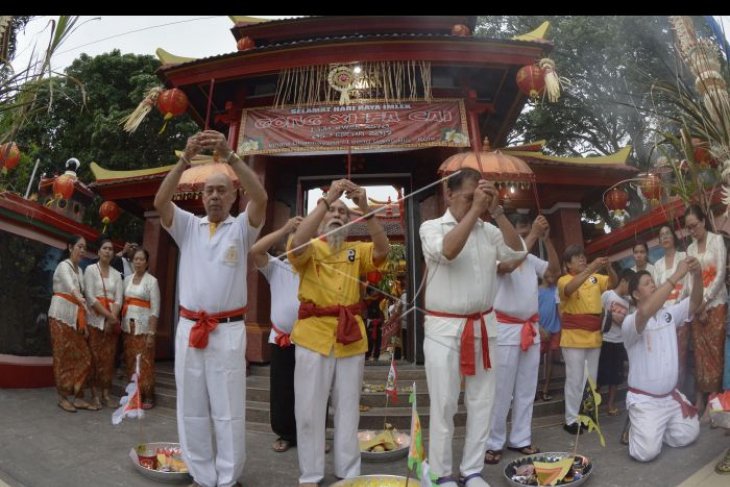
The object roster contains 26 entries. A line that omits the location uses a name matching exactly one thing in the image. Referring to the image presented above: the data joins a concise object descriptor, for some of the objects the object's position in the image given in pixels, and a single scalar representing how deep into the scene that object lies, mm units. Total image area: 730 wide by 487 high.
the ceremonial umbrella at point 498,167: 5477
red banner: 6344
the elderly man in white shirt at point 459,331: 2840
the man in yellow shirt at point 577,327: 4395
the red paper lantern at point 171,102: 6527
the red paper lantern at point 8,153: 2998
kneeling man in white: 3387
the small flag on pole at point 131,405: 3330
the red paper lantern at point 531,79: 6043
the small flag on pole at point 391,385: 4176
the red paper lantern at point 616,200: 7294
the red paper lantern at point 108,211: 8429
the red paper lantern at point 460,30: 7446
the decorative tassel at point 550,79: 5820
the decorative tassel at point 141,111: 5633
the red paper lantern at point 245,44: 8219
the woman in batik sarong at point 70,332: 5211
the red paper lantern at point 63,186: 7730
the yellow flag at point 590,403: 2912
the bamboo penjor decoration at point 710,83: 2973
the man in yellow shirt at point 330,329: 3023
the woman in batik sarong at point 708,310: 3682
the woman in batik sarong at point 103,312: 5410
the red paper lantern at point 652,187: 3797
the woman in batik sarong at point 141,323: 5434
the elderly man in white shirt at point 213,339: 2982
